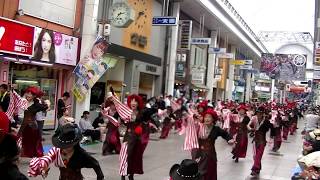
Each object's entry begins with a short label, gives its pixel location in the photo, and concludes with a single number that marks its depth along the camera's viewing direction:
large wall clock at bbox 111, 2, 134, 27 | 18.86
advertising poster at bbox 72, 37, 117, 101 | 17.12
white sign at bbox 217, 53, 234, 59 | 35.08
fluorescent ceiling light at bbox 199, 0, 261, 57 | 30.78
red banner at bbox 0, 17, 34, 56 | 13.94
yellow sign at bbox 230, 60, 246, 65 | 41.40
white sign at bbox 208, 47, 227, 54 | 33.25
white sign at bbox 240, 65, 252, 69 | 46.55
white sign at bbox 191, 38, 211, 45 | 30.02
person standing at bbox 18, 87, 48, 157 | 10.10
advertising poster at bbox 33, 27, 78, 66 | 15.65
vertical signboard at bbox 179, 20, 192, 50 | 29.44
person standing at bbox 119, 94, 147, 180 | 8.76
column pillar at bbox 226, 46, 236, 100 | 49.91
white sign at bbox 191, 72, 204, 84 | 34.47
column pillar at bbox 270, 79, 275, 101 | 66.48
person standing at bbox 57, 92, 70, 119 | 13.04
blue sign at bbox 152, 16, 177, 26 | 21.22
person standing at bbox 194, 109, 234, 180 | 7.48
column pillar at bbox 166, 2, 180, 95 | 28.13
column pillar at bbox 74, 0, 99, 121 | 18.03
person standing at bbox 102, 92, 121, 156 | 12.78
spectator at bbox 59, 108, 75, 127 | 12.51
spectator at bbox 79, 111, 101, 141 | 14.78
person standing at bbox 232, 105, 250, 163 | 13.93
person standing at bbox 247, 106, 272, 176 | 11.69
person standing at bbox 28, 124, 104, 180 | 4.51
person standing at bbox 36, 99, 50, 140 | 12.69
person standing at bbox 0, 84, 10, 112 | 11.80
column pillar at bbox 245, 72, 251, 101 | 63.73
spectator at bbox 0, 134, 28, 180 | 3.51
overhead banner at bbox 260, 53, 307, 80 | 48.72
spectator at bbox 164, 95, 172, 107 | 22.54
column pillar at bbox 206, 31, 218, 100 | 40.19
